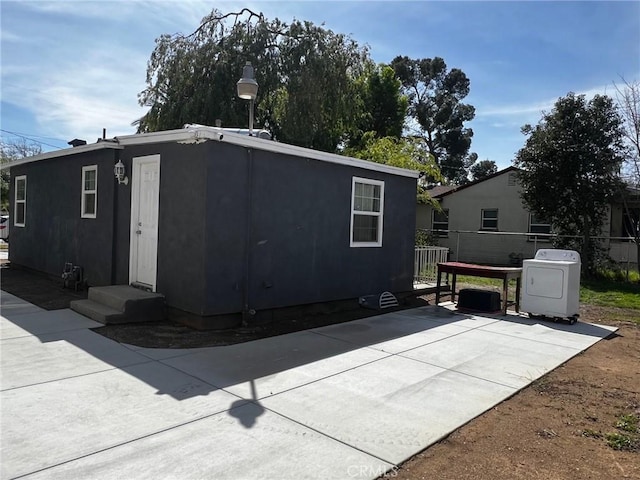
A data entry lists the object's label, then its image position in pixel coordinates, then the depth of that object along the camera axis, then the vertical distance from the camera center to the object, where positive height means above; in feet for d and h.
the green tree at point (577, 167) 45.16 +7.15
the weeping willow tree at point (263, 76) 56.24 +18.88
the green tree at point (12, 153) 119.90 +16.77
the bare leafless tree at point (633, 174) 42.60 +6.41
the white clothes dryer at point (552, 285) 25.07 -2.80
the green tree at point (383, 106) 76.33 +20.82
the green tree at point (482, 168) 139.33 +20.32
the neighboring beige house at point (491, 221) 61.82 +1.75
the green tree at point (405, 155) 49.93 +8.61
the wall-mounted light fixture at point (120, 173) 24.32 +2.42
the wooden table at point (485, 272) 26.91 -2.44
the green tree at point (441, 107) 126.62 +35.06
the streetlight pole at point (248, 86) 23.26 +7.08
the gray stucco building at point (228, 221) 20.15 +0.10
